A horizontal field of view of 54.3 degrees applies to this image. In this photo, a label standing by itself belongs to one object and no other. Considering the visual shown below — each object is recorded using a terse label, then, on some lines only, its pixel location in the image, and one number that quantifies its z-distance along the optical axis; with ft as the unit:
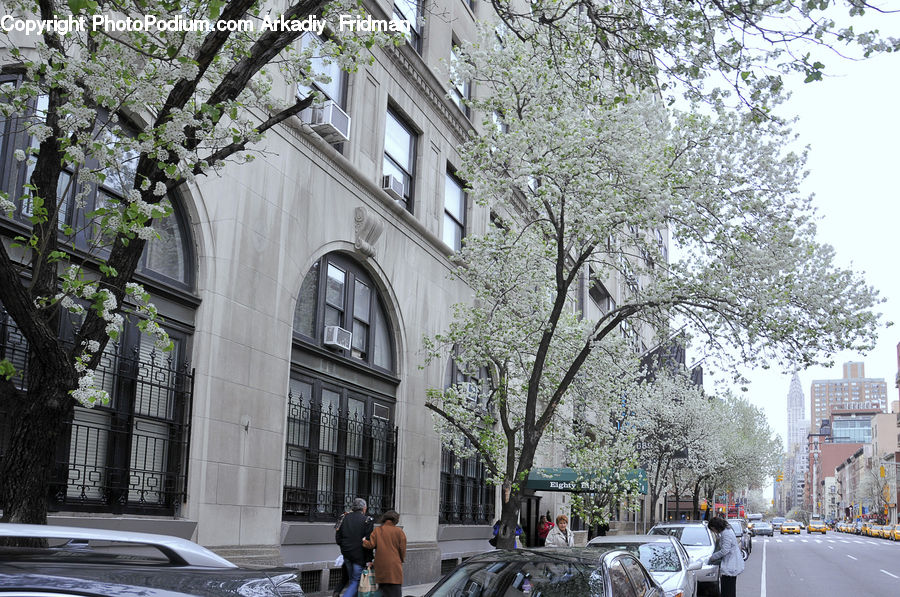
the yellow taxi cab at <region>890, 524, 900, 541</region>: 240.73
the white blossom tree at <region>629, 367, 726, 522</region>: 134.21
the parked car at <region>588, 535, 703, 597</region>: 41.16
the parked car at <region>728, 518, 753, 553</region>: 118.92
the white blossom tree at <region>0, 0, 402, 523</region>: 18.54
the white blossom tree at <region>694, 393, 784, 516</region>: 194.55
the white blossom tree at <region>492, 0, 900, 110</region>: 22.67
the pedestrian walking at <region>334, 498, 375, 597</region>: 39.45
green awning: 68.39
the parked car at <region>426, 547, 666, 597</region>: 23.04
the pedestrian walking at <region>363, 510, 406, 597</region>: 36.14
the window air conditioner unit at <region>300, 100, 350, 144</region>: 48.78
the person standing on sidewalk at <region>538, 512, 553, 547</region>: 79.77
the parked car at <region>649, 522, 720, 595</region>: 59.62
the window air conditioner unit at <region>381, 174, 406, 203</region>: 58.03
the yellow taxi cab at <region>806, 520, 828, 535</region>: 305.53
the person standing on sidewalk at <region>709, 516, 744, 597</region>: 44.47
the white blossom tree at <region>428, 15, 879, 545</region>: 47.29
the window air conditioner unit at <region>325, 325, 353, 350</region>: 51.11
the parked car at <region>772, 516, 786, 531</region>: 313.57
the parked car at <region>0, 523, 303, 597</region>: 8.18
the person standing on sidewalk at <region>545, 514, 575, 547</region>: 54.49
